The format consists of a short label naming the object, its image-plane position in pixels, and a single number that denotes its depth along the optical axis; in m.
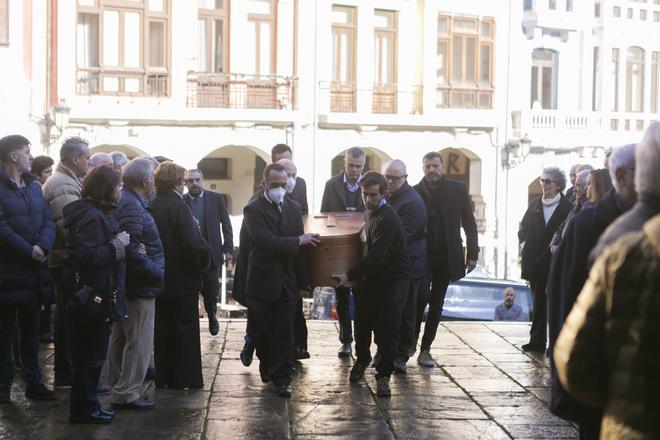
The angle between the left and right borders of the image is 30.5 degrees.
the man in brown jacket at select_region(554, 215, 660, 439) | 3.44
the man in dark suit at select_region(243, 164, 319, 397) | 9.27
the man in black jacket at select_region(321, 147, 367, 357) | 11.27
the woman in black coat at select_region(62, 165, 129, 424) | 7.82
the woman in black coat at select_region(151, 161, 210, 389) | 9.12
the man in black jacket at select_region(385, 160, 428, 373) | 10.18
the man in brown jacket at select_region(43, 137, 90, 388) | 9.08
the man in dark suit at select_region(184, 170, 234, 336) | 11.70
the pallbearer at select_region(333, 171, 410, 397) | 9.33
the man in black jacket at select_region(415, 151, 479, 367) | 10.93
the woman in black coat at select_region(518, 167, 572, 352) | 11.59
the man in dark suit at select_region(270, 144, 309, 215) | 10.98
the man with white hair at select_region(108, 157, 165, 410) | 8.36
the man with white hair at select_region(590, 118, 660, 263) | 4.05
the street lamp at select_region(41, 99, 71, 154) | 26.34
